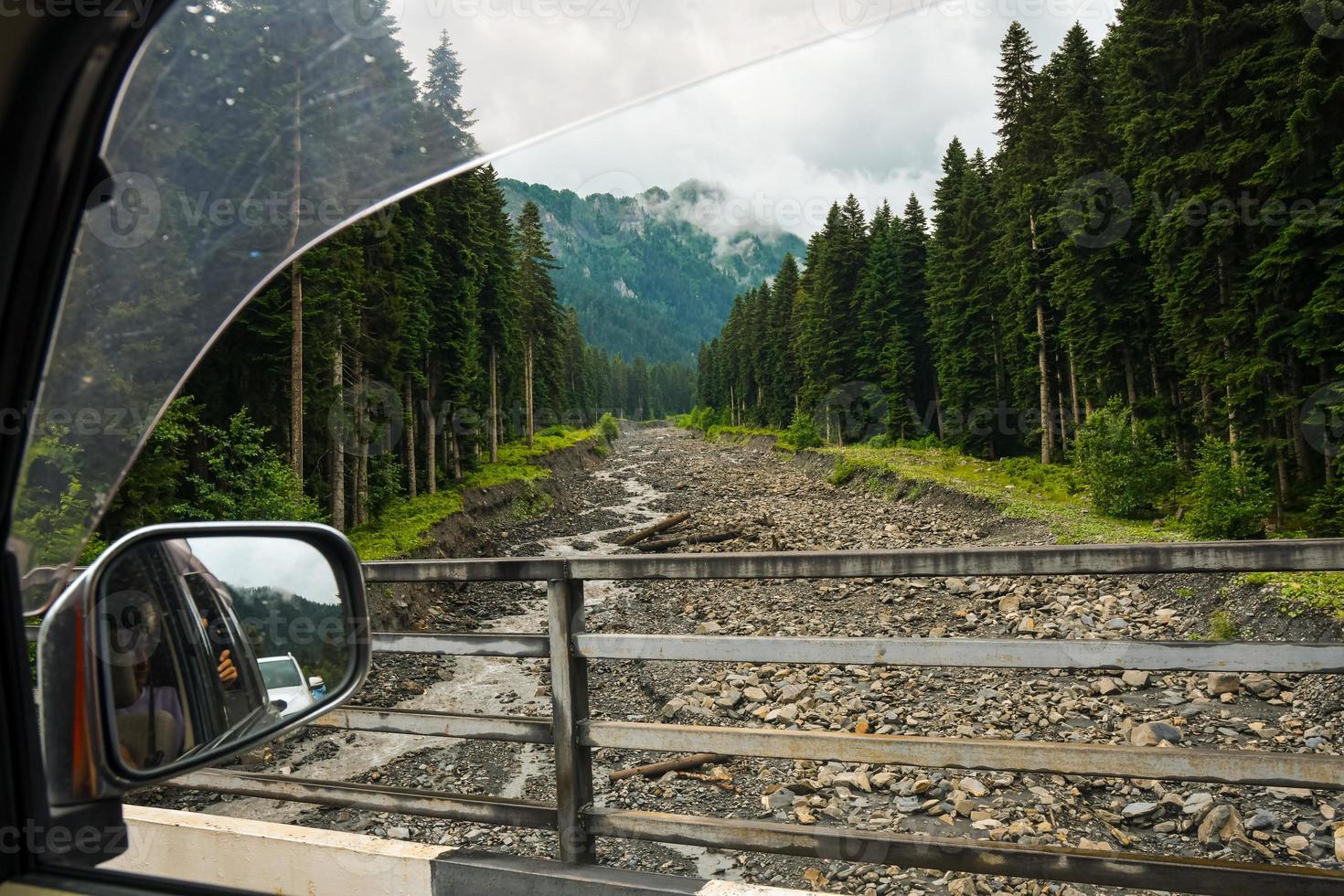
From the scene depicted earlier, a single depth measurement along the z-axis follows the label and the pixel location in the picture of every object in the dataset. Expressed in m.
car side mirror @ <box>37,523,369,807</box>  0.92
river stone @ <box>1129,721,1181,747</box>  7.18
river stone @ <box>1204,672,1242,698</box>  8.04
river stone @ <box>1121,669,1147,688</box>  8.56
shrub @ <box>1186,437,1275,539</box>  13.39
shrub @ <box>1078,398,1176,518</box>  17.67
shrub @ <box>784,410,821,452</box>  50.16
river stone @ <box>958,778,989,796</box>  6.26
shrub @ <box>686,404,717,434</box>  106.06
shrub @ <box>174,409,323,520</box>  12.09
